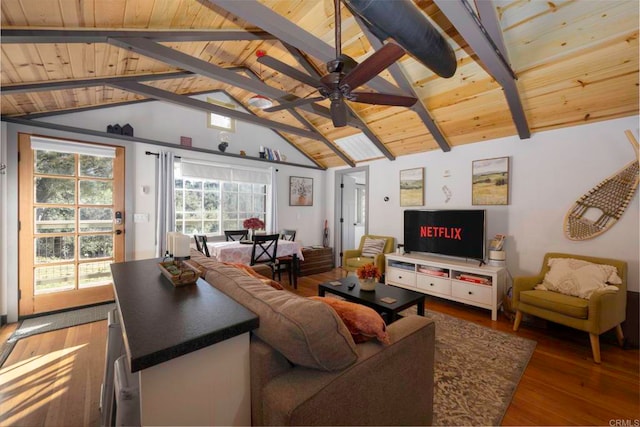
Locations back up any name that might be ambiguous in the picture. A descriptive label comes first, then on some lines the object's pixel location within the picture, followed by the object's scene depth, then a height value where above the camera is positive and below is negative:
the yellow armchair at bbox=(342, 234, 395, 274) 4.38 -0.81
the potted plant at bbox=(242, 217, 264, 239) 4.02 -0.23
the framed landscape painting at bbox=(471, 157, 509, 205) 3.57 +0.42
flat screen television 3.52 -0.31
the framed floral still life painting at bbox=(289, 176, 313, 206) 5.58 +0.40
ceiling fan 1.69 +0.95
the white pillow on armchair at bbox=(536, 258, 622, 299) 2.53 -0.65
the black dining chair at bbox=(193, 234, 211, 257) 3.55 -0.49
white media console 3.20 -0.90
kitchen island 0.77 -0.47
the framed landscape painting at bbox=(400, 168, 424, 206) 4.44 +0.41
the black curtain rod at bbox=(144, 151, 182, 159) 3.82 +0.79
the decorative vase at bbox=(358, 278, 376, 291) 2.70 -0.75
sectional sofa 0.92 -0.62
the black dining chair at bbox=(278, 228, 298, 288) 4.29 -0.85
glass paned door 3.04 -0.21
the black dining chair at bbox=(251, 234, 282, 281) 3.61 -0.57
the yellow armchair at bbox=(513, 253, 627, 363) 2.25 -0.86
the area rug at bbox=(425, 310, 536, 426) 1.70 -1.28
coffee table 2.36 -0.84
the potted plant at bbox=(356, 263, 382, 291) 2.68 -0.67
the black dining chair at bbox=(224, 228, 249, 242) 4.43 -0.43
